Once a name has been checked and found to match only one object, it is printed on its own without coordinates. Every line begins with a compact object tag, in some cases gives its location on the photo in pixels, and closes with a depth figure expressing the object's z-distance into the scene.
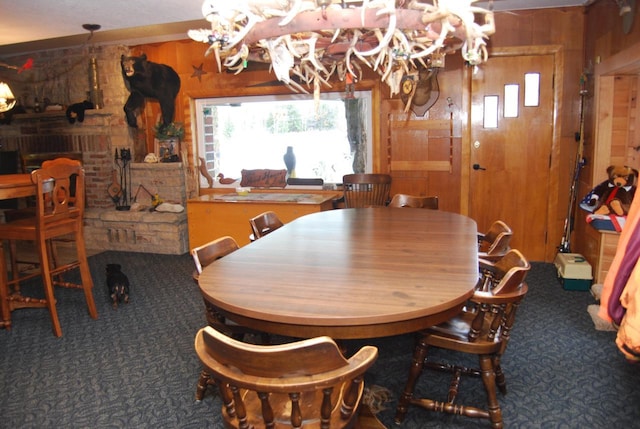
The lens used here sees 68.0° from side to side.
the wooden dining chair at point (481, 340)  1.92
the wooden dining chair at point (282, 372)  1.26
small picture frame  5.62
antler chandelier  1.73
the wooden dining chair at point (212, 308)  2.22
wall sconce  4.18
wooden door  4.53
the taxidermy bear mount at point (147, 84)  5.25
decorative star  5.43
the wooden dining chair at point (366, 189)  4.74
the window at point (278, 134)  5.25
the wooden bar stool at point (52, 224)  3.10
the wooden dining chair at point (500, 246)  2.52
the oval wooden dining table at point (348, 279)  1.55
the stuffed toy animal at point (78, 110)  5.72
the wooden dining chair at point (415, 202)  3.84
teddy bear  3.51
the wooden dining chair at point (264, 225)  2.96
